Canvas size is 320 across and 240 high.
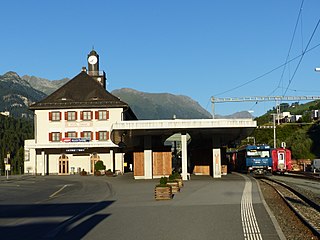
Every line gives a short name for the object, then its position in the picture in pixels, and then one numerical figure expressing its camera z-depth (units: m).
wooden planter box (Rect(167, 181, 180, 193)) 27.59
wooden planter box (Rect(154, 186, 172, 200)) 23.08
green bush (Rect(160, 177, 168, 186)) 23.68
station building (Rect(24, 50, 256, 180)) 57.08
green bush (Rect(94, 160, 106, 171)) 60.81
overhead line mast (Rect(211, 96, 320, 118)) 73.44
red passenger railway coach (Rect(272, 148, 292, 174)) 54.44
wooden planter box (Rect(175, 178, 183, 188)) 31.60
